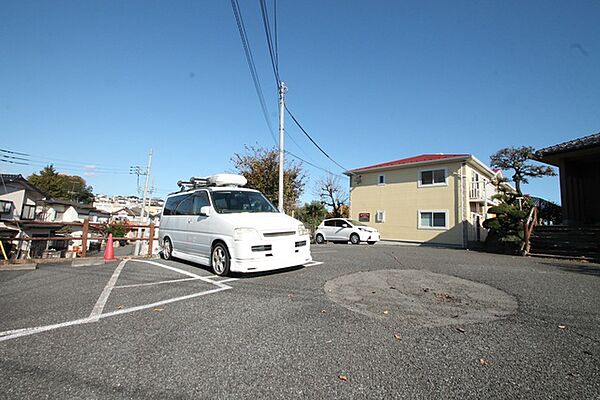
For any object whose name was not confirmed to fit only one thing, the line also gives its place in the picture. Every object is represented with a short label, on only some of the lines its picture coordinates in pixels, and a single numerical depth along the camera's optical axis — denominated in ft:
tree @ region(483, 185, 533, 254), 37.19
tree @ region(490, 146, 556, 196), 88.43
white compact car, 52.90
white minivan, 17.26
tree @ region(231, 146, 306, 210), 57.52
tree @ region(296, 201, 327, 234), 79.84
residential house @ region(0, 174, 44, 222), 78.69
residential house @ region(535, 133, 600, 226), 39.88
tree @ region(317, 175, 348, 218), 101.27
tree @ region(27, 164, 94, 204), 159.22
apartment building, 58.85
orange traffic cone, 25.58
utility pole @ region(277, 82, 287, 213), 42.52
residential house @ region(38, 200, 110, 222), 105.02
